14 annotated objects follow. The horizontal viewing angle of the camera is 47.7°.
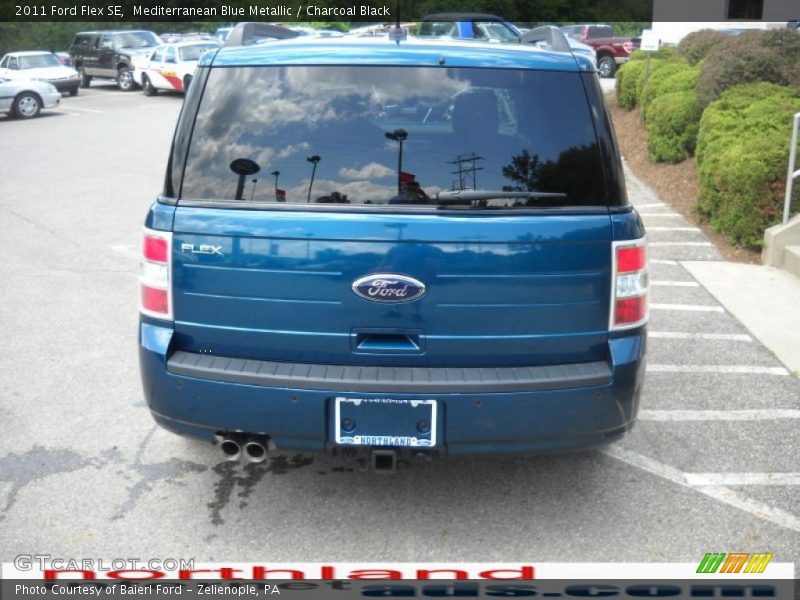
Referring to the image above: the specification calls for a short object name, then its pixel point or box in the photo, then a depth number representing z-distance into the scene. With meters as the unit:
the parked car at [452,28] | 18.86
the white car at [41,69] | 26.09
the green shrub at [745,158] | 8.73
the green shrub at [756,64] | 11.10
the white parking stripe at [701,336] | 6.72
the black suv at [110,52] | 31.56
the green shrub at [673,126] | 12.03
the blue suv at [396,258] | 3.53
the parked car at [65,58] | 34.47
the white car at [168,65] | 27.34
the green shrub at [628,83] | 16.55
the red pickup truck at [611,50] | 31.39
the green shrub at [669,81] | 13.43
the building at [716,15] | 30.22
